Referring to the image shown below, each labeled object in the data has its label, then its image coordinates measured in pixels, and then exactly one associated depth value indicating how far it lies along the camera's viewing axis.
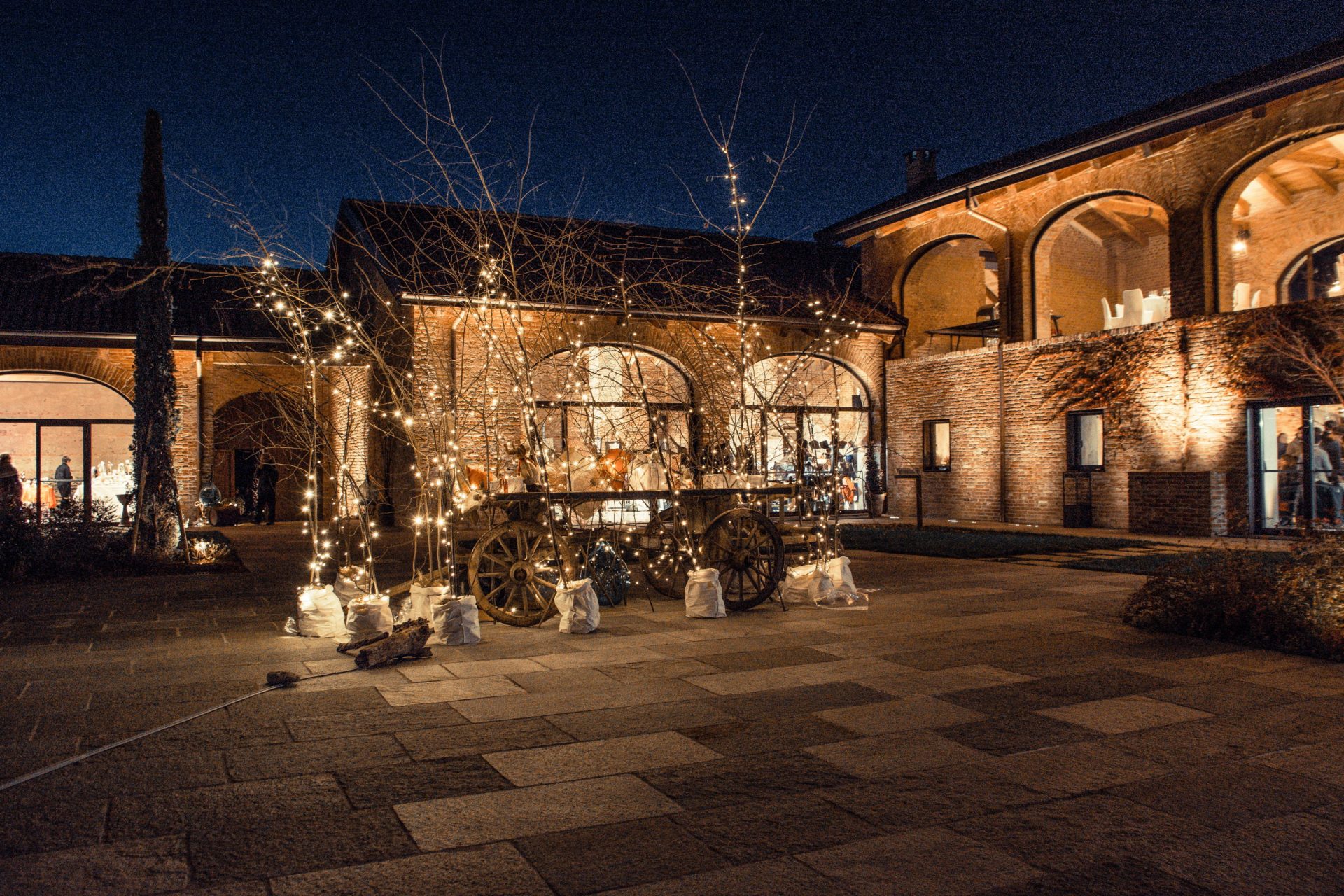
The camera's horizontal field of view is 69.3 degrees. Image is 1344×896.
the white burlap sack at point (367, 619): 5.83
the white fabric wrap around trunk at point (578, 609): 6.12
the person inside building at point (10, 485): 10.65
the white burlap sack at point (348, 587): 6.77
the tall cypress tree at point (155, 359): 11.28
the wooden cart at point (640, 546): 6.56
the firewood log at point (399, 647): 5.11
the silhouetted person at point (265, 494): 18.25
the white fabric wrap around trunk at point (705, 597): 6.71
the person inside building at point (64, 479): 17.14
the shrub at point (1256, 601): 5.27
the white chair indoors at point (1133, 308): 15.40
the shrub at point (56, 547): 9.39
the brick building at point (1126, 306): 13.00
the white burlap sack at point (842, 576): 7.34
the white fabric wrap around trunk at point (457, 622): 5.81
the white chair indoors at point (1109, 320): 15.69
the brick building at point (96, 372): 16.34
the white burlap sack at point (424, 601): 6.22
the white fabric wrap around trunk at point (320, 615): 6.10
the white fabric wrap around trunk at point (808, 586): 7.28
